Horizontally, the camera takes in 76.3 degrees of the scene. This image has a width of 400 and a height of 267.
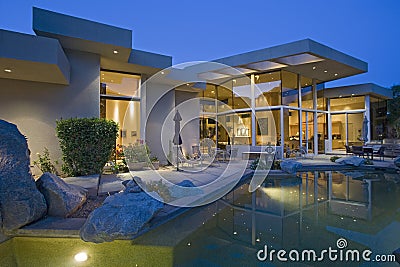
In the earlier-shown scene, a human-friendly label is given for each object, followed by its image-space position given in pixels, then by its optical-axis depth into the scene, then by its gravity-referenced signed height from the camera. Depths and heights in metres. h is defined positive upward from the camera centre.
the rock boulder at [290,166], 8.84 -1.12
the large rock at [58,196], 4.36 -1.07
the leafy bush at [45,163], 7.77 -0.84
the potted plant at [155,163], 9.51 -1.05
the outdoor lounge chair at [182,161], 10.86 -1.12
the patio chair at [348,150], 12.52 -0.77
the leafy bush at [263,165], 9.42 -1.14
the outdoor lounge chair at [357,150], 11.97 -0.73
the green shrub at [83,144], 7.26 -0.24
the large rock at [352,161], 10.20 -1.07
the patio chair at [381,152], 11.54 -0.80
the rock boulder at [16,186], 3.81 -0.78
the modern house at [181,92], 7.30 +1.82
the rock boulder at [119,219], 3.67 -1.25
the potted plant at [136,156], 9.25 -0.78
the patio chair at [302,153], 13.21 -0.97
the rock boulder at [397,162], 9.42 -1.04
